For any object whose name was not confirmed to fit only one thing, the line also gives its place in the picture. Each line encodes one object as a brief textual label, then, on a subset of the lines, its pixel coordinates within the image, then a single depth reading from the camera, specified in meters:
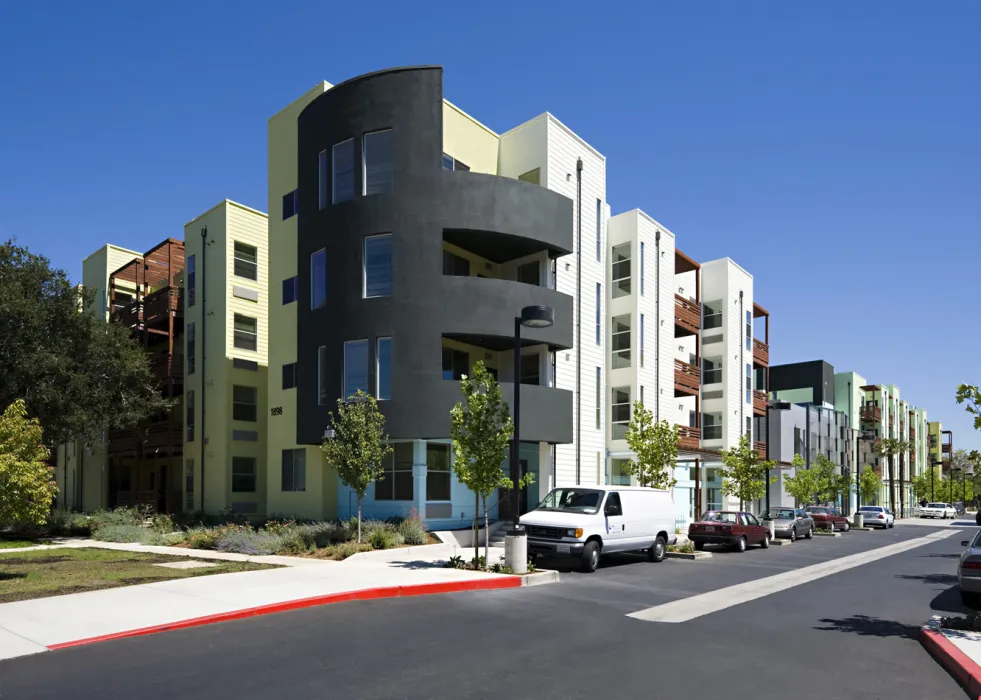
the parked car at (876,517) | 52.31
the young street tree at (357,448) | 22.09
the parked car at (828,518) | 43.81
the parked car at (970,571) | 13.61
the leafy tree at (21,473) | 15.47
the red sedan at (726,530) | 27.89
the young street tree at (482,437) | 18.67
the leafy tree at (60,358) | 29.39
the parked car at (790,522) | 35.59
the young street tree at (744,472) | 34.88
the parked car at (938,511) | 81.94
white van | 19.55
